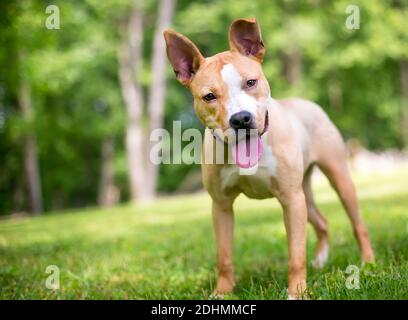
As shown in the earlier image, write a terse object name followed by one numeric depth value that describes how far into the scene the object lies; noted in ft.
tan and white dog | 11.27
